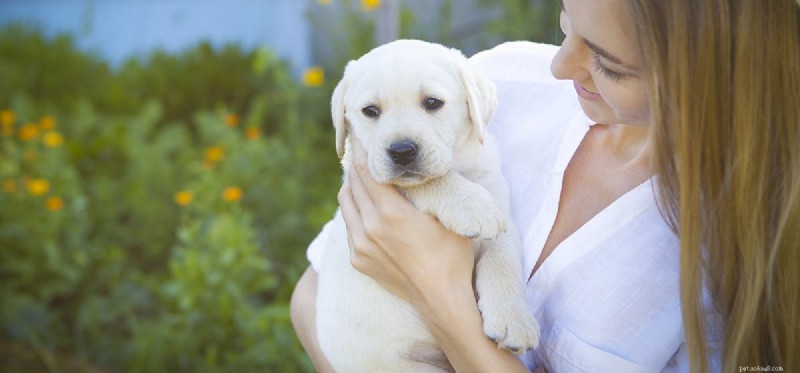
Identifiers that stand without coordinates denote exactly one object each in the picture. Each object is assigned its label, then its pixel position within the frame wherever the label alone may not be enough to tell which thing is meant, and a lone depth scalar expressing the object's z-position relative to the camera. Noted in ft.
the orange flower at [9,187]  13.14
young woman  5.48
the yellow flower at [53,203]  12.69
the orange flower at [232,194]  12.11
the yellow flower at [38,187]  12.80
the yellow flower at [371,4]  14.67
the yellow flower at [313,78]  15.05
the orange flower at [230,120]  15.03
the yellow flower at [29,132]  14.34
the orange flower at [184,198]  12.44
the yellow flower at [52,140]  14.11
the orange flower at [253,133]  14.53
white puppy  6.51
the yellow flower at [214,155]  13.82
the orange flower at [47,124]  14.84
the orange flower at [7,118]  15.03
